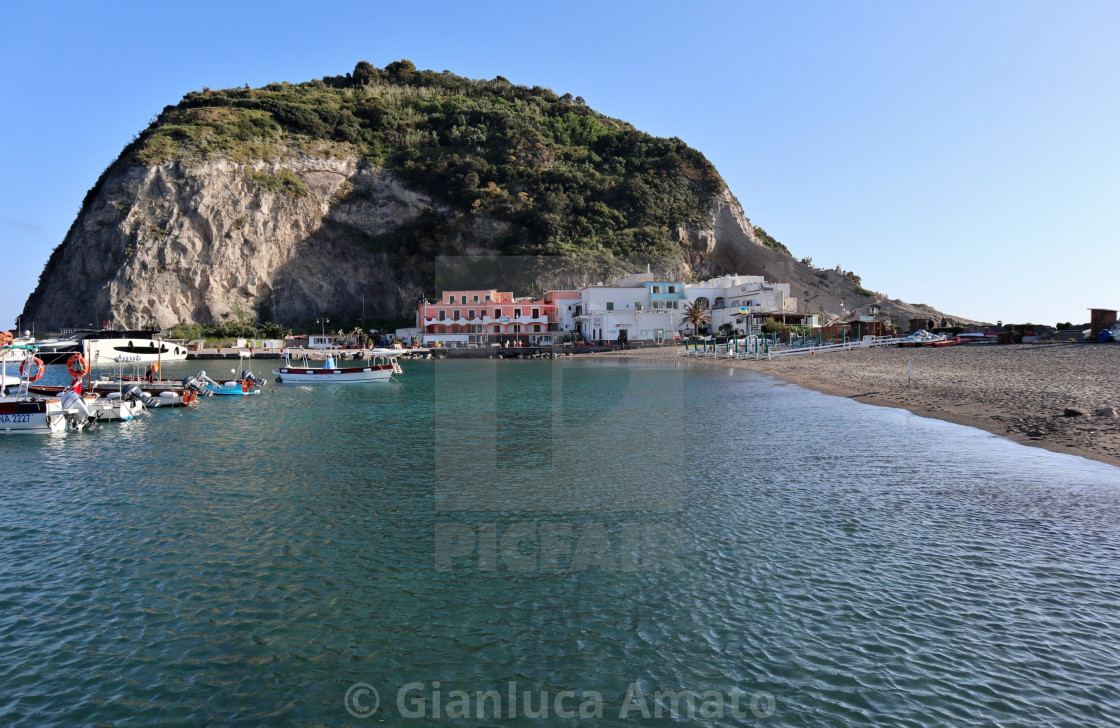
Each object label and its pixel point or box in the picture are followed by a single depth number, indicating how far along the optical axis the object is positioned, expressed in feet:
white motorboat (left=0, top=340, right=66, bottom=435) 68.74
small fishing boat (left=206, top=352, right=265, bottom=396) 110.32
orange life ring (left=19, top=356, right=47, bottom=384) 75.28
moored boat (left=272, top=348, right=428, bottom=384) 132.26
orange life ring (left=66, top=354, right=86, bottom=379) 80.02
